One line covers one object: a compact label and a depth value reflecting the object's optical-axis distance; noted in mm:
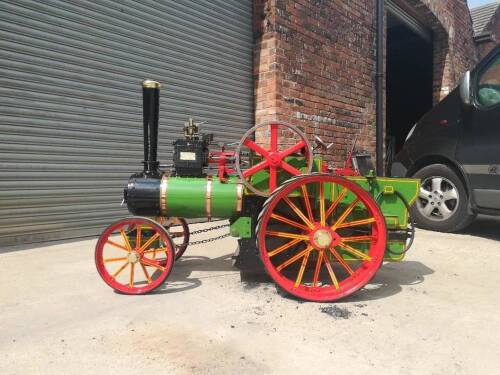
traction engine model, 2643
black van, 4312
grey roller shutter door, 3977
